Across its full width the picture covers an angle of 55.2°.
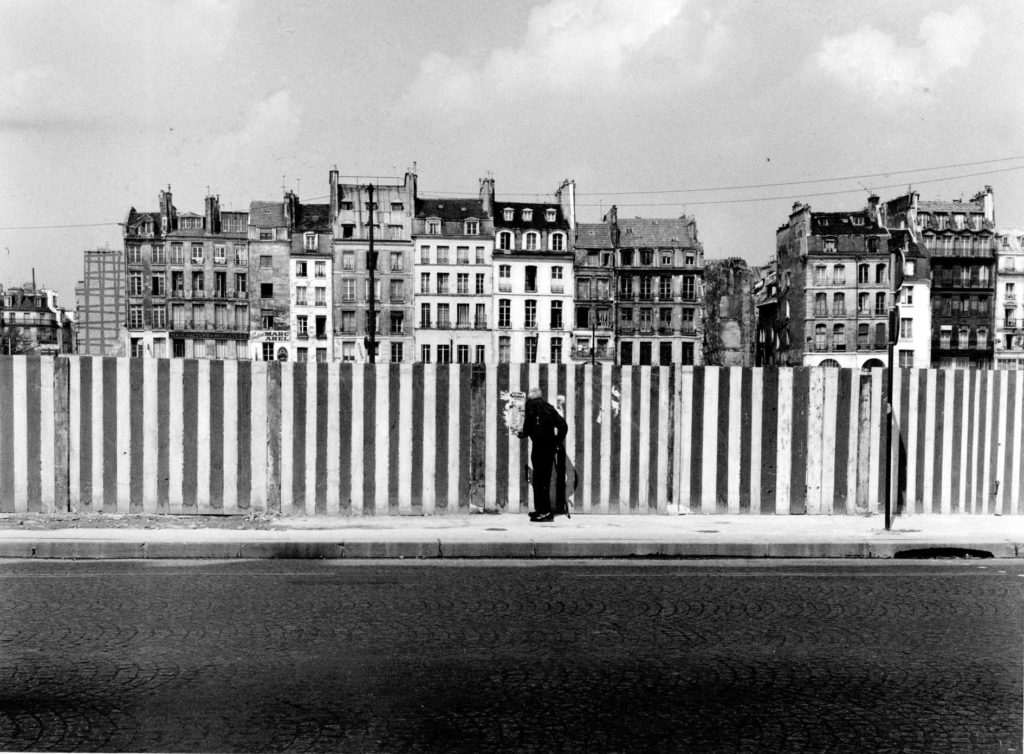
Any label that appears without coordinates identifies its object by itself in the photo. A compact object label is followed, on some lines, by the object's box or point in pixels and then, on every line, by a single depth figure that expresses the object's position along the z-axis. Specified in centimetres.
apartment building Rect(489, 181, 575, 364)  9550
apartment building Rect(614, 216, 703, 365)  9888
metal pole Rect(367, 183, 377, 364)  5130
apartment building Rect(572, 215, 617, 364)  9738
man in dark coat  1234
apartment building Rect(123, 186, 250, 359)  9675
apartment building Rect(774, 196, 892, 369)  9381
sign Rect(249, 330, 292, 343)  9422
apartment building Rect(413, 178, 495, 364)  9512
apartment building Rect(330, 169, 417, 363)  9419
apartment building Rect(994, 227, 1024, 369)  10200
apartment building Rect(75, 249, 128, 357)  13762
